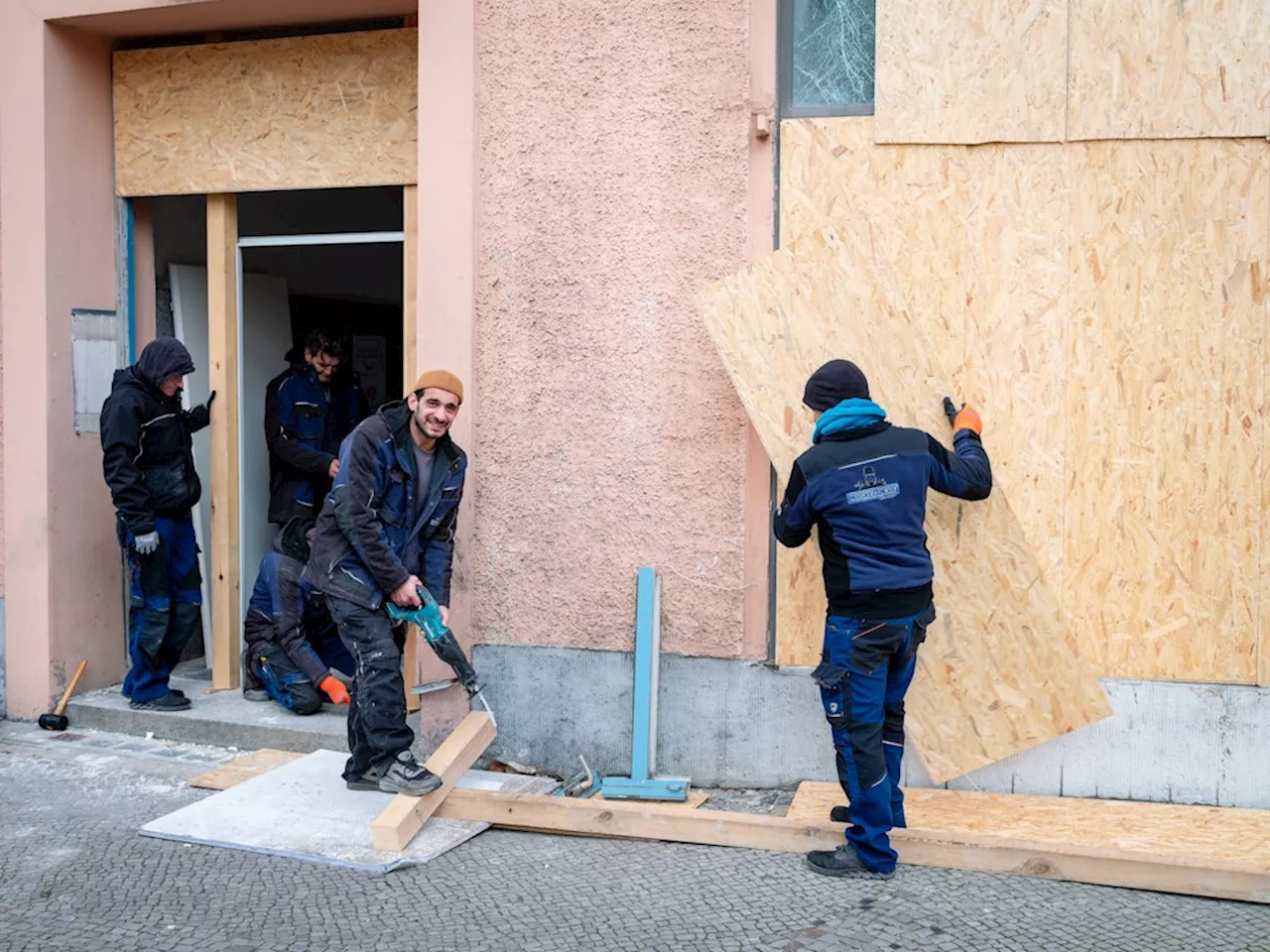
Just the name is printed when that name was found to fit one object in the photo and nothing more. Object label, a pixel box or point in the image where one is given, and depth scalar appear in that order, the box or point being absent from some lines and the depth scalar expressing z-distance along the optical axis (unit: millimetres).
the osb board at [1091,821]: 4938
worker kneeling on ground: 6851
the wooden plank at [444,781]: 5066
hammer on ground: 6926
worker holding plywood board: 4828
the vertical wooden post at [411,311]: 6633
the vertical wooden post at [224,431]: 7284
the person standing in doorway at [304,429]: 7129
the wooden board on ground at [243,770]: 6004
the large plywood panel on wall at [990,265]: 5566
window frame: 5818
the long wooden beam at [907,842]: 4645
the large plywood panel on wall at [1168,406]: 5398
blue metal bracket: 5828
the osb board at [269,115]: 6703
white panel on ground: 5059
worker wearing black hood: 6664
